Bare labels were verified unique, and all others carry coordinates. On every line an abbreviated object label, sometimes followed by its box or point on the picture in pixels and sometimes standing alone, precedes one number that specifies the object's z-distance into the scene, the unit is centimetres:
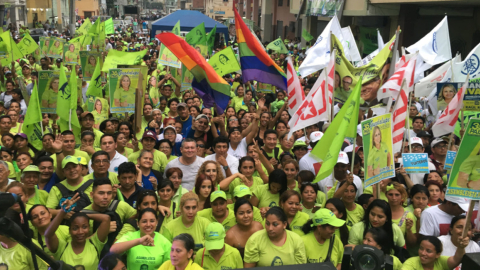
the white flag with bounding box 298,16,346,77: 923
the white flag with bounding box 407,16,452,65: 988
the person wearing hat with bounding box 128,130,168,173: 658
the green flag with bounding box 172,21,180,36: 1246
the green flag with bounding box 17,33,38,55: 1314
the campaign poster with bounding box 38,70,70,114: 855
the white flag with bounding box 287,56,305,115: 783
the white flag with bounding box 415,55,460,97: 905
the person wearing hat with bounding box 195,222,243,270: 421
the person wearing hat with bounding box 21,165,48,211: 544
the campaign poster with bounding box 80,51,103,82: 1170
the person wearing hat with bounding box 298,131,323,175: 649
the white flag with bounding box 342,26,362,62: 1048
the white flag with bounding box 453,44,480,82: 822
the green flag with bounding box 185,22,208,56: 1233
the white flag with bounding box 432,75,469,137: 681
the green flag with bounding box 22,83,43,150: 732
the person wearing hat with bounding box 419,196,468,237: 495
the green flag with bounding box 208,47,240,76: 953
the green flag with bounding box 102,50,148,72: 1104
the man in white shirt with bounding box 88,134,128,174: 645
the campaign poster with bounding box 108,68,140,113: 827
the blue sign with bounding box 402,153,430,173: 578
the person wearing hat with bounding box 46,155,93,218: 531
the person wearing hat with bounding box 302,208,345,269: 449
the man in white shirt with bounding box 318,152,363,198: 593
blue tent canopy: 2425
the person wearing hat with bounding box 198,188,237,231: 492
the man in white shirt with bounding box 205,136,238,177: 638
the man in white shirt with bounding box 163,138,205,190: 625
